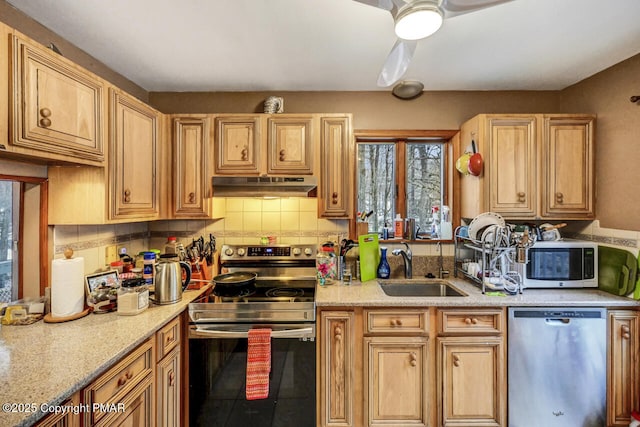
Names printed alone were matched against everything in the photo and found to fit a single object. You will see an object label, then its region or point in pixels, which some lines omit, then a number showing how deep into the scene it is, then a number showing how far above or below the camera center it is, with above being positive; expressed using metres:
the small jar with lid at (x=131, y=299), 1.58 -0.45
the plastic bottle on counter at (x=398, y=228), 2.58 -0.12
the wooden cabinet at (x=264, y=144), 2.26 +0.53
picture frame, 1.62 -0.37
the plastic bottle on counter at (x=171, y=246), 2.32 -0.25
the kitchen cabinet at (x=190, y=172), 2.28 +0.32
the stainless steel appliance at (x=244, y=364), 1.79 -0.91
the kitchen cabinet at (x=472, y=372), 1.88 -1.00
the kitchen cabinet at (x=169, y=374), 1.55 -0.88
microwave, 2.10 -0.37
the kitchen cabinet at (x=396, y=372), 1.89 -1.01
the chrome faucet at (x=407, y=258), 2.45 -0.36
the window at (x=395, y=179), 2.65 +0.31
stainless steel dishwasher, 1.86 -1.01
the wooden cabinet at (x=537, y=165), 2.21 +0.36
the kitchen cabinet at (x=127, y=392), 1.11 -0.75
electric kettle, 1.76 -0.41
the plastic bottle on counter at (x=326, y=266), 2.27 -0.40
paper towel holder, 1.46 -0.51
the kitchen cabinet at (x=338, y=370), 1.89 -0.99
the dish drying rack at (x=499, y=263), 2.06 -0.36
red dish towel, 1.73 -0.88
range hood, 2.19 +0.21
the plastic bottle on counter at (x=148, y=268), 1.96 -0.36
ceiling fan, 1.14 +0.80
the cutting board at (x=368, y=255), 2.39 -0.34
